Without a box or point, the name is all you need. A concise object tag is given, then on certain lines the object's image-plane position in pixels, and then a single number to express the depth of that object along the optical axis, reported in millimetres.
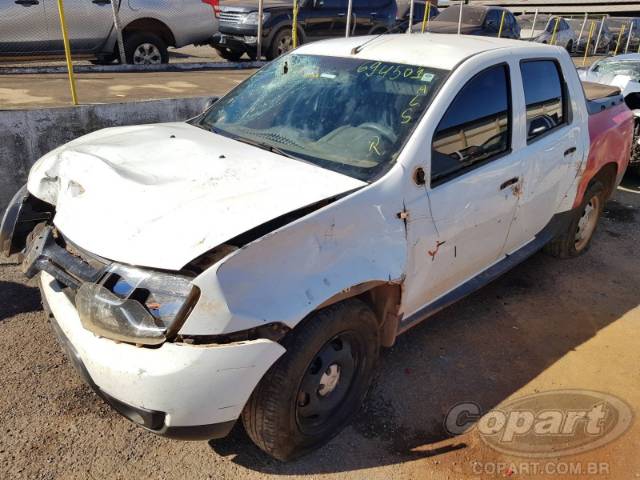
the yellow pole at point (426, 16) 13191
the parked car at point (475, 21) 13883
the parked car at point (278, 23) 10953
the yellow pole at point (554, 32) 17652
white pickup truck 2078
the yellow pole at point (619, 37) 21722
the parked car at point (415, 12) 14820
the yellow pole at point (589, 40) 20028
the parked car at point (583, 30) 20688
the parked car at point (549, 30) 18000
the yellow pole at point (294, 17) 9414
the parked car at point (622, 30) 22266
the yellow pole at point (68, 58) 5754
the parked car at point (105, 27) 7414
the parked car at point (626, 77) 6891
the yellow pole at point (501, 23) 14459
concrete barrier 4875
